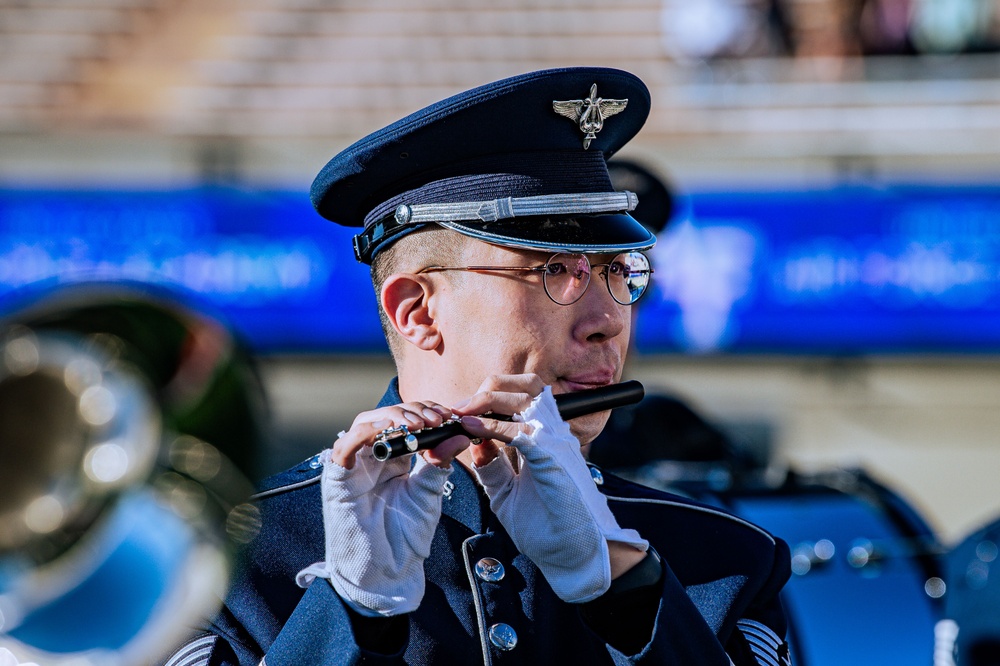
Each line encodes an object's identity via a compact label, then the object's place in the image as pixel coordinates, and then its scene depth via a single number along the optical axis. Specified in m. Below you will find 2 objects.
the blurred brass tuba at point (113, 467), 4.24
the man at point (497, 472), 4.47
